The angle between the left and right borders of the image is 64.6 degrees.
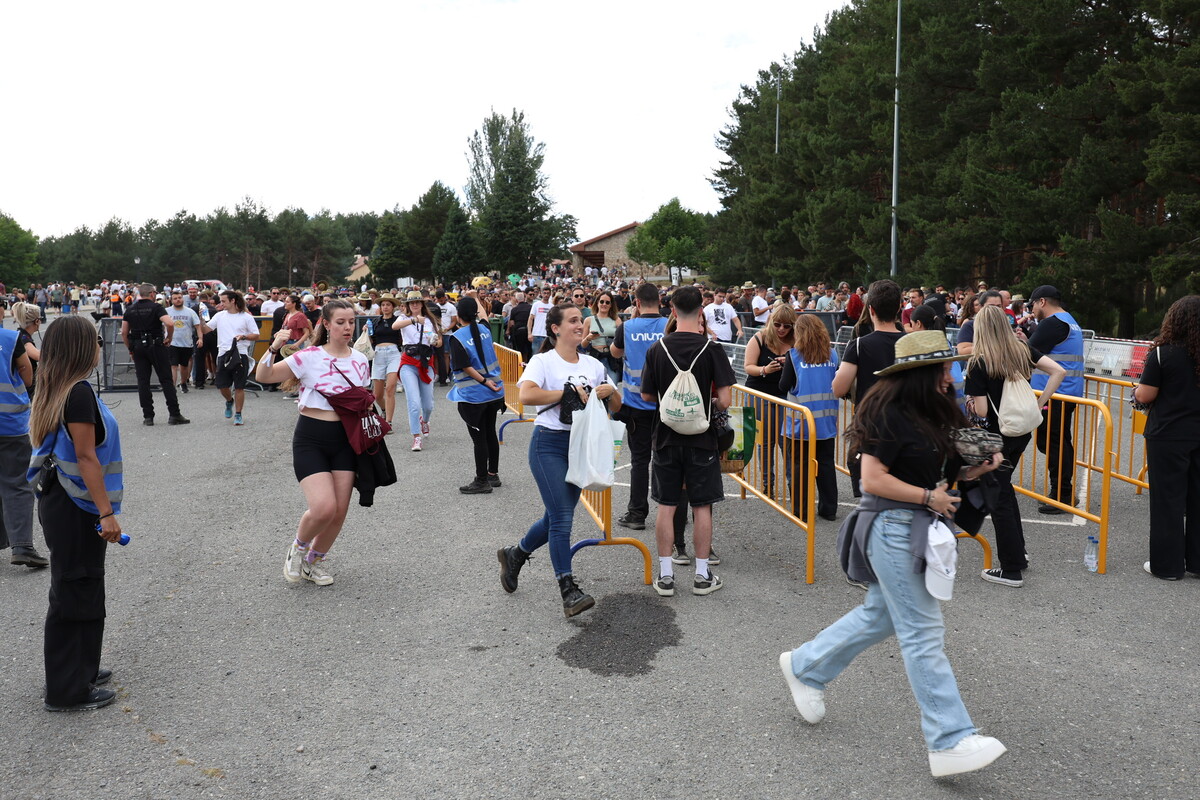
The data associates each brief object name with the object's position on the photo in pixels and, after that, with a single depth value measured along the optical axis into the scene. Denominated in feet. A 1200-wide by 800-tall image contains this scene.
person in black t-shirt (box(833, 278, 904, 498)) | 19.61
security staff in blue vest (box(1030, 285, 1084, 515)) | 22.98
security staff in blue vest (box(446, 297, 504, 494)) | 28.66
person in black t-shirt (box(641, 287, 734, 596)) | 18.58
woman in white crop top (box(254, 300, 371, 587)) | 19.03
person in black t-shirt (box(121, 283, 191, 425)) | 44.11
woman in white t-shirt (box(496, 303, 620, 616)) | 17.67
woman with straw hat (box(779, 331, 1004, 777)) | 11.64
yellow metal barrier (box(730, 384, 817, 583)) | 19.79
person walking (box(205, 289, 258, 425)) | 44.75
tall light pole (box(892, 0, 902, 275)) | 96.32
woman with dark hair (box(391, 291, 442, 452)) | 35.40
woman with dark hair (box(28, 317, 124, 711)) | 13.91
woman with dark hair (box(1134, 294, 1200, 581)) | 19.60
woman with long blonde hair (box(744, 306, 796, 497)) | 23.63
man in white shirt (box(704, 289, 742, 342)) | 53.67
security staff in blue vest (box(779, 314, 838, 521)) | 23.85
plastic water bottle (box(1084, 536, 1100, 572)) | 20.58
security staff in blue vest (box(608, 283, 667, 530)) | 23.71
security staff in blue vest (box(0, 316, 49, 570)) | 20.79
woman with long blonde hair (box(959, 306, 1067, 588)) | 19.43
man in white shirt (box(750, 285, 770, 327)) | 71.10
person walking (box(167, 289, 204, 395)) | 51.83
